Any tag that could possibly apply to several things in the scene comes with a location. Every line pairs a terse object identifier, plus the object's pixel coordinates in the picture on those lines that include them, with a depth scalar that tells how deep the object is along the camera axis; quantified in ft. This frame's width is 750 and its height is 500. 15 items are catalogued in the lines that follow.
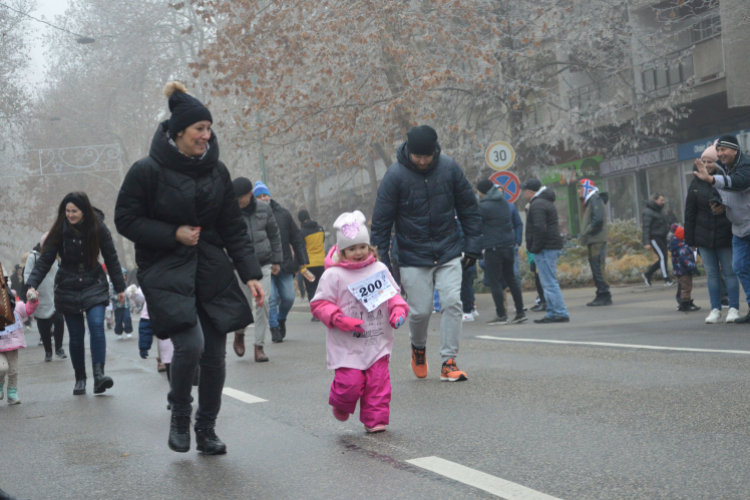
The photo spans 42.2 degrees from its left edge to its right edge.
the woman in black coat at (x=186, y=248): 16.15
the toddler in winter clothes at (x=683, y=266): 41.52
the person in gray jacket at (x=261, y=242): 33.76
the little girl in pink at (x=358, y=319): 18.49
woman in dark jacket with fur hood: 27.48
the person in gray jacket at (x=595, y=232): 49.21
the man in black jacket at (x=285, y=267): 41.34
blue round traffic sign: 58.95
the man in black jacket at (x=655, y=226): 56.13
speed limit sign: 59.67
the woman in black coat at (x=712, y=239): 35.73
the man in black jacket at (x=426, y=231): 24.91
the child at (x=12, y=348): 27.81
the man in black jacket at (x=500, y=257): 43.75
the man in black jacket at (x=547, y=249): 42.11
